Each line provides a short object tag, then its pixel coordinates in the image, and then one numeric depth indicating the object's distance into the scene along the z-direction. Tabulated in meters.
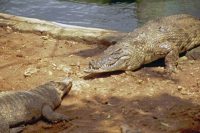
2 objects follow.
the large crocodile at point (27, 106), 7.39
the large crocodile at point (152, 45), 10.85
